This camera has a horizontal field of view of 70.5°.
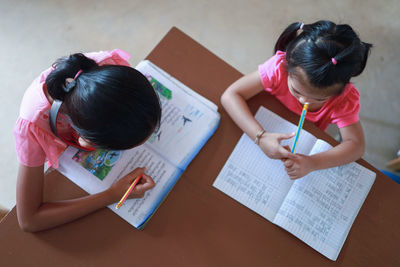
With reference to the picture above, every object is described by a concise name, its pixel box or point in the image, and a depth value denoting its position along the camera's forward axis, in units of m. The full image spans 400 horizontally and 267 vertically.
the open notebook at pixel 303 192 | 0.74
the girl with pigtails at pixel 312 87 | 0.66
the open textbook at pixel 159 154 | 0.73
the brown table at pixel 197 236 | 0.69
